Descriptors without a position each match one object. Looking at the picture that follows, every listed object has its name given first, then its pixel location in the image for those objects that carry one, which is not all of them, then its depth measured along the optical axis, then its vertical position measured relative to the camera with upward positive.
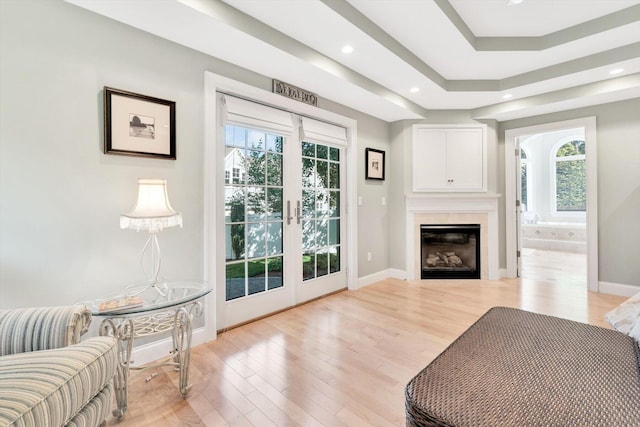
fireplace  4.20 -0.59
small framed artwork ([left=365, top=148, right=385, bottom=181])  3.97 +0.67
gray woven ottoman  0.76 -0.52
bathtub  6.25 -0.59
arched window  7.09 +0.83
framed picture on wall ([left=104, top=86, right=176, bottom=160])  1.89 +0.61
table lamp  1.69 +0.00
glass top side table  1.52 -0.58
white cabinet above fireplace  4.12 +0.75
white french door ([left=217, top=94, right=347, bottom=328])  2.61 +0.03
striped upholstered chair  0.92 -0.56
